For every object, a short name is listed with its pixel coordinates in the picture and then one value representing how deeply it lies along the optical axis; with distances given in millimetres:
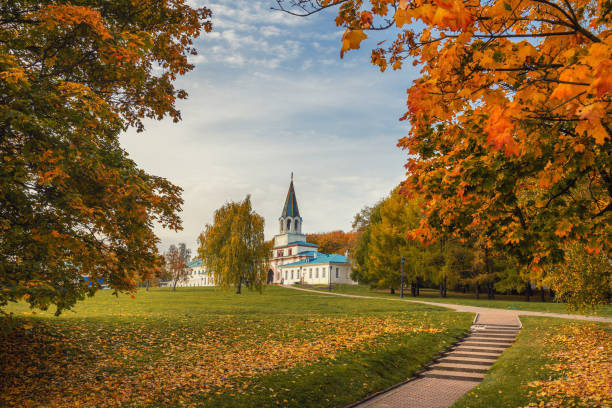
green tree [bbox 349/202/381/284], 45594
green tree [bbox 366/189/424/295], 38844
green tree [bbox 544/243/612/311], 12688
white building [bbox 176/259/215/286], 113862
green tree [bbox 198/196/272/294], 32219
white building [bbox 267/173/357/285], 73938
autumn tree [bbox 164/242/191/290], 65319
